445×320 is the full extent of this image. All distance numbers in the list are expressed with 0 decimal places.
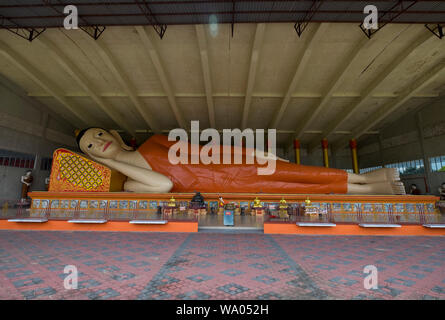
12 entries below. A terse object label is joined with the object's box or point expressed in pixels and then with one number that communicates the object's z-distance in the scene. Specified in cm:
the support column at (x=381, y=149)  1638
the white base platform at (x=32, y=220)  523
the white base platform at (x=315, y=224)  483
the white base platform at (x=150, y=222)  502
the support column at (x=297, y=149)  1634
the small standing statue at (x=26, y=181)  1051
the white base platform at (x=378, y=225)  479
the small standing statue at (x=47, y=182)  1193
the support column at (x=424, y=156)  1308
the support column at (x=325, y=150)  1598
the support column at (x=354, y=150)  1596
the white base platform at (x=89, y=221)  517
